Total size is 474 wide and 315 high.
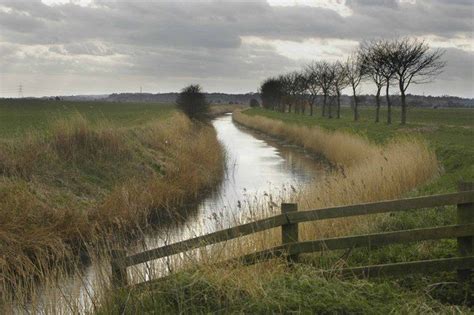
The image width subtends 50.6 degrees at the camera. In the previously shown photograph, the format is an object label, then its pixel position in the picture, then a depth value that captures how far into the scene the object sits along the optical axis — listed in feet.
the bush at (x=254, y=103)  423.64
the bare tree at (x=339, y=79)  173.00
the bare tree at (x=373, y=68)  132.57
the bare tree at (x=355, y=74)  156.97
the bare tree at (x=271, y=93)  278.40
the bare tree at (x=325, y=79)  183.11
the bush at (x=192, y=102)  139.54
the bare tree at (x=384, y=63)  126.52
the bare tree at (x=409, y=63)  121.60
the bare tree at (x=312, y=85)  198.27
